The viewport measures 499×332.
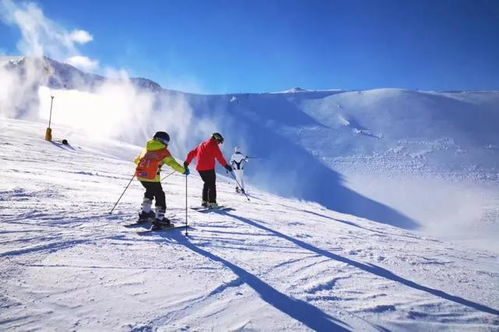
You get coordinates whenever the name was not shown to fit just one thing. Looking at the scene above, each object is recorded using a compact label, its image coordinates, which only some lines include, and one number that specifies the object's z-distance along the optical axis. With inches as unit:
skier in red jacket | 367.2
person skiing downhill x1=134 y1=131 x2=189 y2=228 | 255.8
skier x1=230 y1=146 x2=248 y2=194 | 595.8
